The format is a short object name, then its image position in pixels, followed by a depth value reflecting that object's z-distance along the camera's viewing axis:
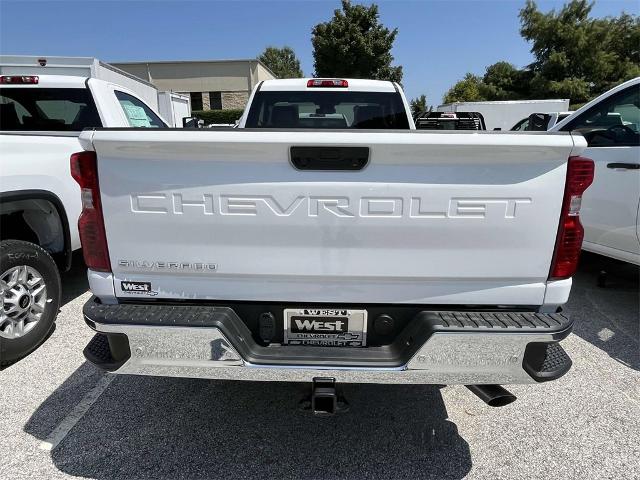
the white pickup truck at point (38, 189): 3.29
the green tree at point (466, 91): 41.72
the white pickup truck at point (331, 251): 1.91
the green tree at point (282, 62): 70.44
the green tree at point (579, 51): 37.72
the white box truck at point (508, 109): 21.72
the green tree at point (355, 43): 32.53
